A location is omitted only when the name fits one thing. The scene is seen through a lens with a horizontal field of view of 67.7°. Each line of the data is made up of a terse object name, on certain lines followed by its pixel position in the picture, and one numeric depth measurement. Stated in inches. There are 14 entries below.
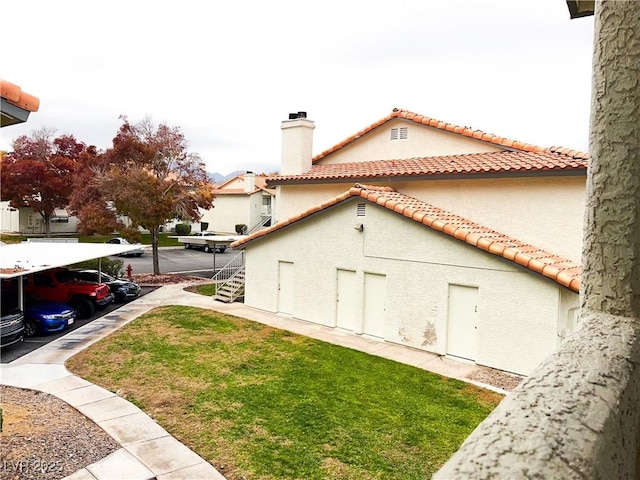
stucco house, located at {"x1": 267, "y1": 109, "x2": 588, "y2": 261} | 513.7
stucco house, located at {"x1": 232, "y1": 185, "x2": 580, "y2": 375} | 451.2
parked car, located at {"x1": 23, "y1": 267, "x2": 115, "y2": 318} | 682.8
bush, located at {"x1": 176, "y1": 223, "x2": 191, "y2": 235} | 2154.4
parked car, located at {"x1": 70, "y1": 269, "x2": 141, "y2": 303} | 772.6
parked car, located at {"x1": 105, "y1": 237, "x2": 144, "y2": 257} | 1466.2
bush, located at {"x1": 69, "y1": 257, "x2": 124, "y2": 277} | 941.8
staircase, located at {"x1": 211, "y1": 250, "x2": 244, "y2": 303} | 800.3
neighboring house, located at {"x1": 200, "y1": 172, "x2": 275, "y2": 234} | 2084.2
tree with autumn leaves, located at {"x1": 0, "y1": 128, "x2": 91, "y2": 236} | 1598.2
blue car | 573.3
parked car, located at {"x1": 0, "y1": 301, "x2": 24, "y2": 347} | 486.0
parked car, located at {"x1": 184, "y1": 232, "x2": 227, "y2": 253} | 1634.7
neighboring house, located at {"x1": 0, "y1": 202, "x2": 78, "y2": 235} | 1995.6
